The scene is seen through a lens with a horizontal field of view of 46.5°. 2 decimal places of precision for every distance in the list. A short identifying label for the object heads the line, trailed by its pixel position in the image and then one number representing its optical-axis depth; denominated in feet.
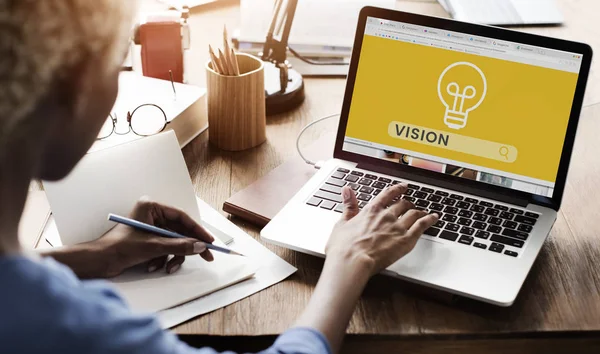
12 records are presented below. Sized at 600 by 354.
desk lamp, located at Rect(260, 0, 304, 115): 4.76
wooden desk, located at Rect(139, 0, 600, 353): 2.98
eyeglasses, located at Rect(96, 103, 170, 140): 4.17
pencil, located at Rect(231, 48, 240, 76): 4.12
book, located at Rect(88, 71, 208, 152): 4.24
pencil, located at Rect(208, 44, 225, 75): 4.12
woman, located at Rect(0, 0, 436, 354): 1.90
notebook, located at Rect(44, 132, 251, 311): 3.14
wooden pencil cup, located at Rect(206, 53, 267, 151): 4.13
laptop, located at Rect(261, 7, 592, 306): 3.38
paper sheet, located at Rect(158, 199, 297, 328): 3.04
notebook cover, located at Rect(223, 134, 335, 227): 3.67
